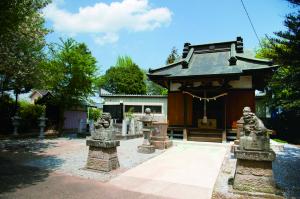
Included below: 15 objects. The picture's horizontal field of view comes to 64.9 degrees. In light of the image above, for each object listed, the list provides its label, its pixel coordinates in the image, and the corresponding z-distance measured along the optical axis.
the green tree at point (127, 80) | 37.38
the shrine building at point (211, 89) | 13.66
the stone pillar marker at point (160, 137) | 11.25
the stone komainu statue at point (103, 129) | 6.95
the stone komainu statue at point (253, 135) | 5.25
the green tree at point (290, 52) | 6.15
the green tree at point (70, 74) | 14.77
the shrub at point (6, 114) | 13.85
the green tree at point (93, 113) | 28.02
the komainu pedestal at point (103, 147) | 6.83
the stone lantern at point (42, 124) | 14.39
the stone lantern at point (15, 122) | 13.63
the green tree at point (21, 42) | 5.78
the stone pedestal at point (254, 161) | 5.10
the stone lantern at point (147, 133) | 10.09
